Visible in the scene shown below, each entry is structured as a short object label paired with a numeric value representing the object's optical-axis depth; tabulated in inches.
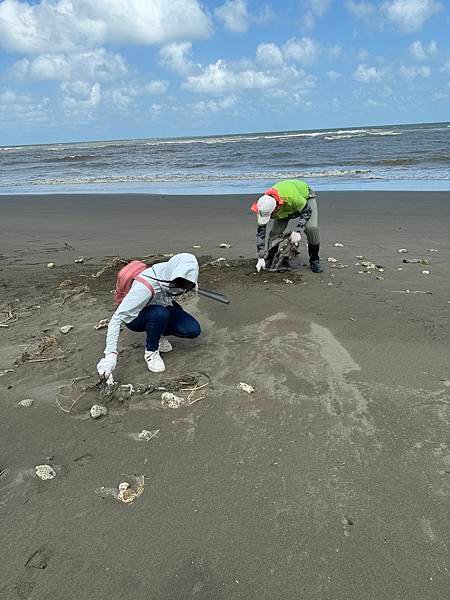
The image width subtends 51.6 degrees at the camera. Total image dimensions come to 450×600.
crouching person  139.2
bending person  234.4
